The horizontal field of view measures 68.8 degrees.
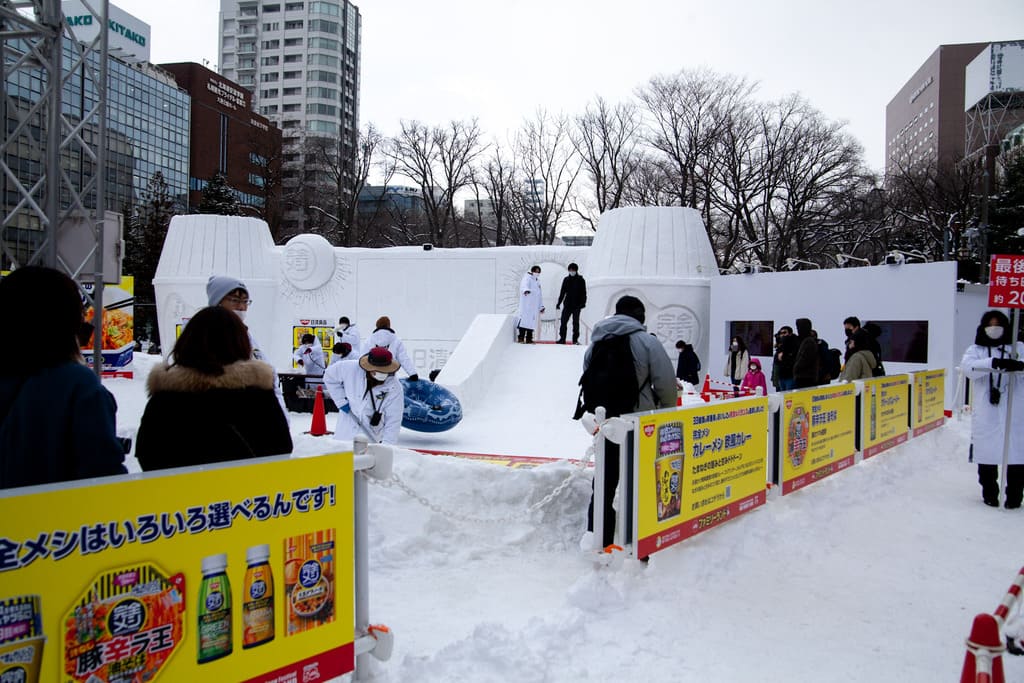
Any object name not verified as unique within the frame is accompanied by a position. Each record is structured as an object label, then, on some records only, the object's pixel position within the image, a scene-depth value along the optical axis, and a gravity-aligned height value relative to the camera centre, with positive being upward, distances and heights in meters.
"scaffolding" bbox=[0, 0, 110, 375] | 8.17 +2.14
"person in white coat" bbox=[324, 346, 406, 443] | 7.48 -0.65
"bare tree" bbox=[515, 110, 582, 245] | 34.56 +6.40
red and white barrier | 2.27 -0.95
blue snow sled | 9.73 -1.05
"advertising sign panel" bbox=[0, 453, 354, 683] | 1.98 -0.78
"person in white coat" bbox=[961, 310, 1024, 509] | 6.46 -0.57
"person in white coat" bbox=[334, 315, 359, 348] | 12.98 -0.11
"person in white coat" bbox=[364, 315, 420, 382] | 8.48 -0.19
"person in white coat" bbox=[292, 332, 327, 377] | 12.80 -0.56
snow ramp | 10.18 -1.17
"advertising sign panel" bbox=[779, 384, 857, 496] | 6.22 -0.88
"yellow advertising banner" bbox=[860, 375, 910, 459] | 8.01 -0.86
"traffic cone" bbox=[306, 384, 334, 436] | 9.90 -1.27
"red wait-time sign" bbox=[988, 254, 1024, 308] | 7.30 +0.59
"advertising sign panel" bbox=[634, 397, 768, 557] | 4.33 -0.88
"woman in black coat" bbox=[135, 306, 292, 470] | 2.69 -0.29
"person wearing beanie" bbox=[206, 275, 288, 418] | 3.76 +0.16
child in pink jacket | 13.14 -0.77
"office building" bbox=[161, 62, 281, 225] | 58.03 +15.67
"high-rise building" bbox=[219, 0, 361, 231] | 76.44 +27.63
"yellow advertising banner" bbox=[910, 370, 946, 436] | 9.79 -0.86
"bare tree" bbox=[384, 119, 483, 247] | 35.97 +8.27
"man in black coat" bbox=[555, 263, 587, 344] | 15.62 +0.80
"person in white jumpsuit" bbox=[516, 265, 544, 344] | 16.14 +0.56
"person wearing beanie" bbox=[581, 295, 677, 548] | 4.69 -0.15
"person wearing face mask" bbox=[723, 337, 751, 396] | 13.69 -0.51
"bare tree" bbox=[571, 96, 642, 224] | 32.16 +7.63
